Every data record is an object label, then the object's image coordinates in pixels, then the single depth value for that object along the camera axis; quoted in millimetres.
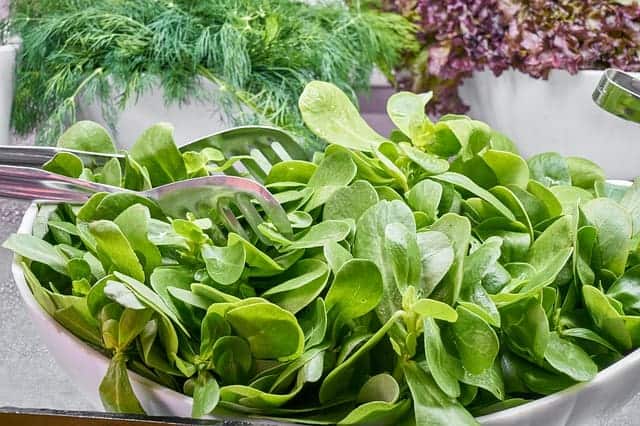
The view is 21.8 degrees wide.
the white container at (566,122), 1501
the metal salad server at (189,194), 963
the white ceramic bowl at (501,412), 906
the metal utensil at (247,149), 1056
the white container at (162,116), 1467
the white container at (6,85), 1489
